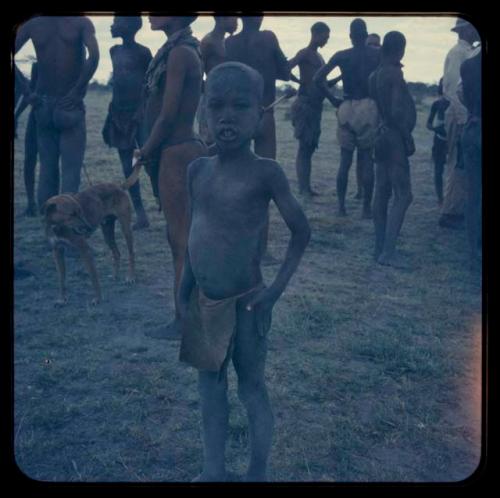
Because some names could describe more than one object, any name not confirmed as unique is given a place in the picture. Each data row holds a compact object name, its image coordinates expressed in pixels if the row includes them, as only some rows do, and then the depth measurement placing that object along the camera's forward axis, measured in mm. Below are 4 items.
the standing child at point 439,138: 6645
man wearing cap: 5816
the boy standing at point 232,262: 2480
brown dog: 4492
